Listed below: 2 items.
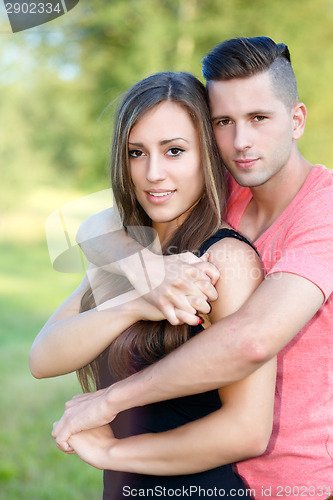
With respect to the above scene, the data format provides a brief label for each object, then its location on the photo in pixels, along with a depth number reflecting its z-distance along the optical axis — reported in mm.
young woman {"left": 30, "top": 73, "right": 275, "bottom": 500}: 1482
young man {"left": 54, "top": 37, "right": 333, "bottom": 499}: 1395
